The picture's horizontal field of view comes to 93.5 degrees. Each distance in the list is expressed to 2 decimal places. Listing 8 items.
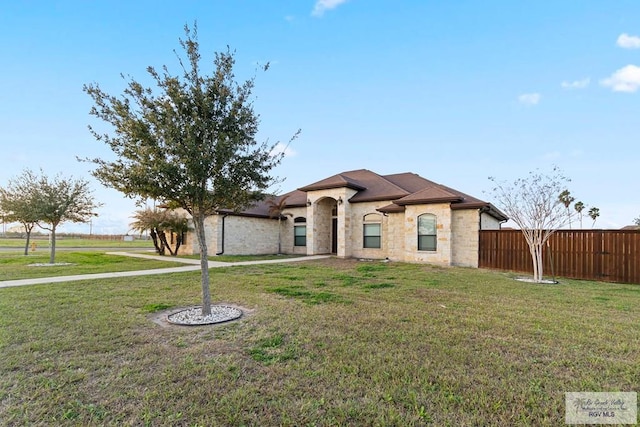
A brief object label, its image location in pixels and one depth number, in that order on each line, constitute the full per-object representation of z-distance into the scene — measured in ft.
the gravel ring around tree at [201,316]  17.31
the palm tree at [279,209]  69.77
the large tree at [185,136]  16.56
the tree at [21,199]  45.55
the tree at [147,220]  61.62
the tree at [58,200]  45.21
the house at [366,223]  47.52
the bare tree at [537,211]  35.35
